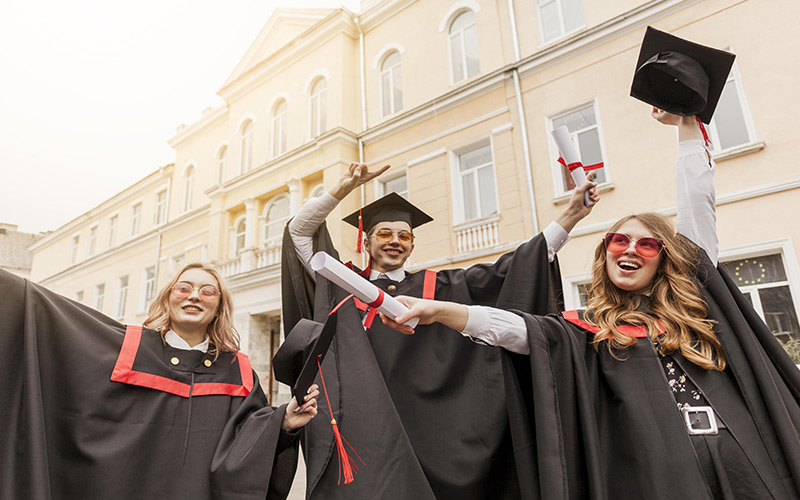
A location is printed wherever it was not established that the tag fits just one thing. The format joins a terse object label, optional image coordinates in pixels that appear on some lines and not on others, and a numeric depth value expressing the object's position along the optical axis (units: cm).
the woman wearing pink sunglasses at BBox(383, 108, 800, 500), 145
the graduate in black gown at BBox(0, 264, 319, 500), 172
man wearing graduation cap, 197
